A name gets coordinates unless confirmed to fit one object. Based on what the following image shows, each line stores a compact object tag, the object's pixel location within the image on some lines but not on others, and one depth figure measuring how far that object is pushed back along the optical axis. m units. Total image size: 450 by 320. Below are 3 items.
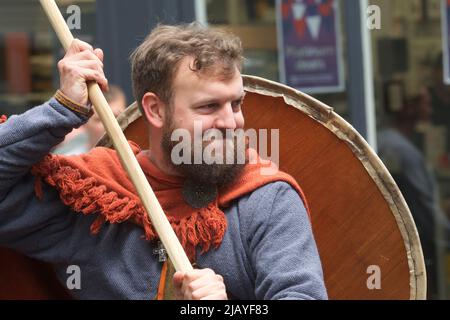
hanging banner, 10.39
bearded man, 4.63
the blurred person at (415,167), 10.47
